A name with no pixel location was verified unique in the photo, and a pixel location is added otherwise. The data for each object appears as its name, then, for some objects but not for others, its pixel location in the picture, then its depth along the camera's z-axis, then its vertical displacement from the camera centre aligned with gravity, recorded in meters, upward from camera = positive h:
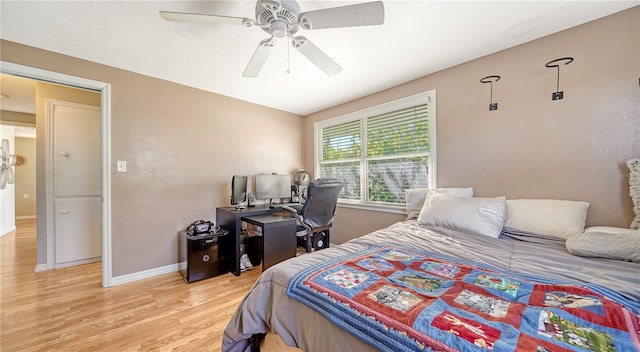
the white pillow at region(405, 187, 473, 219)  2.16 -0.20
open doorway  2.07 -0.04
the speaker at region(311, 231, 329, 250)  2.85 -0.83
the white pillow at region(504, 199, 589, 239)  1.52 -0.30
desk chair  2.45 -0.42
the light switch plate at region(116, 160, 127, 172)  2.42 +0.10
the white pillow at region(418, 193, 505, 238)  1.70 -0.31
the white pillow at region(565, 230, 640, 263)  1.17 -0.37
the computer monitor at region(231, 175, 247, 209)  2.85 -0.20
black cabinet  2.42 -0.89
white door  2.83 -0.10
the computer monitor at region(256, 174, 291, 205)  3.24 -0.17
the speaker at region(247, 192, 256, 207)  3.15 -0.35
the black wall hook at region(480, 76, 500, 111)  2.08 +0.87
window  2.63 +0.33
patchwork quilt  0.60 -0.43
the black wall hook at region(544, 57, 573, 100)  1.75 +0.74
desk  2.60 -0.69
